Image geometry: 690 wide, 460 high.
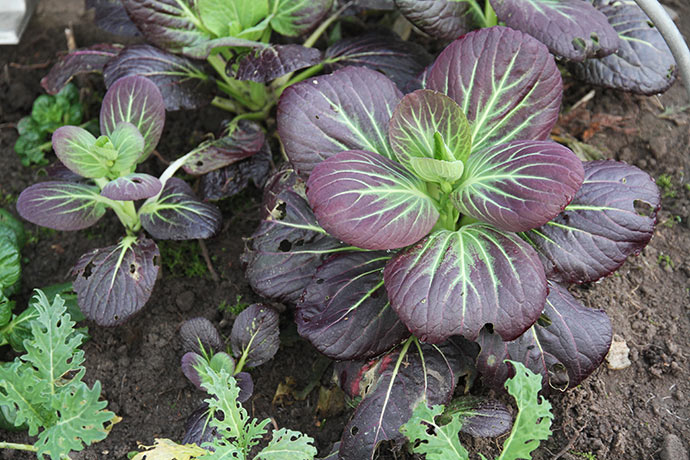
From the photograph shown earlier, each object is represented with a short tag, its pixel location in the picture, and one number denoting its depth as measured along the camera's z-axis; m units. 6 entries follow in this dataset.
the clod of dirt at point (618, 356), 1.21
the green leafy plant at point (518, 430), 1.07
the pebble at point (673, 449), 1.16
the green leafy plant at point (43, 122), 1.37
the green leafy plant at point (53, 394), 1.08
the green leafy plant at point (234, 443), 1.11
